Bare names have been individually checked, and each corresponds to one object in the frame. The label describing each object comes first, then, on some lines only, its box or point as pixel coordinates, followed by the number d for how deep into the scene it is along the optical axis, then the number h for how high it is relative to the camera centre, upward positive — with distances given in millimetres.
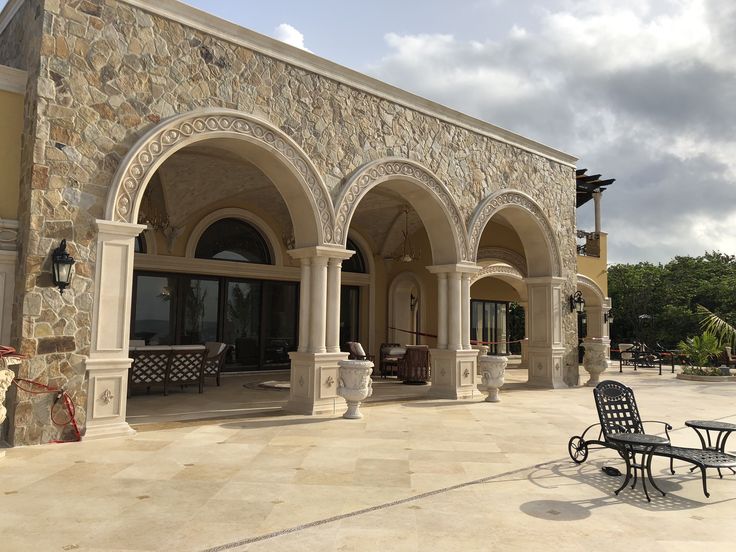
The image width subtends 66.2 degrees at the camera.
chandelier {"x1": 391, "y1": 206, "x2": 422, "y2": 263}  14709 +2259
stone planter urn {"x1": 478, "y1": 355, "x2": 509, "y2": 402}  10102 -704
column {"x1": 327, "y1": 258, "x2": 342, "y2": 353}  8844 +420
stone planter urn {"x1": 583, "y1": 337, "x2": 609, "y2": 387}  13594 -629
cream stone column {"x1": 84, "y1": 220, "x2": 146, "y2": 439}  6512 -95
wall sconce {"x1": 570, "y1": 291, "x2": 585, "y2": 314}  13219 +678
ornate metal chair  4964 -884
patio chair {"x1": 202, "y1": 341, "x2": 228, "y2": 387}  11211 -660
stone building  6402 +2192
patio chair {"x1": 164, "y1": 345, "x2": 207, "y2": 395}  10023 -711
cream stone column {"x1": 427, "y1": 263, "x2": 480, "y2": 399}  10555 -209
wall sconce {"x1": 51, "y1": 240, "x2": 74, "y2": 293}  6191 +636
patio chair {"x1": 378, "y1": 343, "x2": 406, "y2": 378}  13742 -686
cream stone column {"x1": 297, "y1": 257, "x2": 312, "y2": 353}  8742 +393
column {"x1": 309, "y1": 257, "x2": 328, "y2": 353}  8625 +347
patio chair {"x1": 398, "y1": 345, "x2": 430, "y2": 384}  12758 -765
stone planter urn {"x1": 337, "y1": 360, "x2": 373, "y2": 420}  8055 -781
